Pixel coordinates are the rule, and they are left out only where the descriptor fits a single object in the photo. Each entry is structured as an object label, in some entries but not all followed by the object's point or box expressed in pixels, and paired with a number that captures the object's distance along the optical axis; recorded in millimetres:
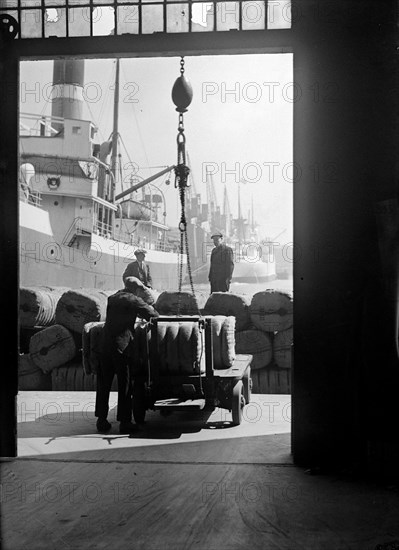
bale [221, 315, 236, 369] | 8641
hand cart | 8008
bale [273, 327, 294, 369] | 11586
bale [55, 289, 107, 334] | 11773
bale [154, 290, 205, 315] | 11953
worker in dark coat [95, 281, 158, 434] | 8047
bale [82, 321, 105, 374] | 8617
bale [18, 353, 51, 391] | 11859
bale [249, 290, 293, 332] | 11555
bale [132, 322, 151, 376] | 8094
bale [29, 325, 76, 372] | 11719
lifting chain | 8523
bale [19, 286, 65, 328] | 12266
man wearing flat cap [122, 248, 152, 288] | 15320
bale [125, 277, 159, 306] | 8344
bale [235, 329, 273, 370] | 11586
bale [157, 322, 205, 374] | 8023
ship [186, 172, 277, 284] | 36469
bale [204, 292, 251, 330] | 11789
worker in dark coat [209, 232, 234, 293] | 14555
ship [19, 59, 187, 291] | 26719
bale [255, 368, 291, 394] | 11461
